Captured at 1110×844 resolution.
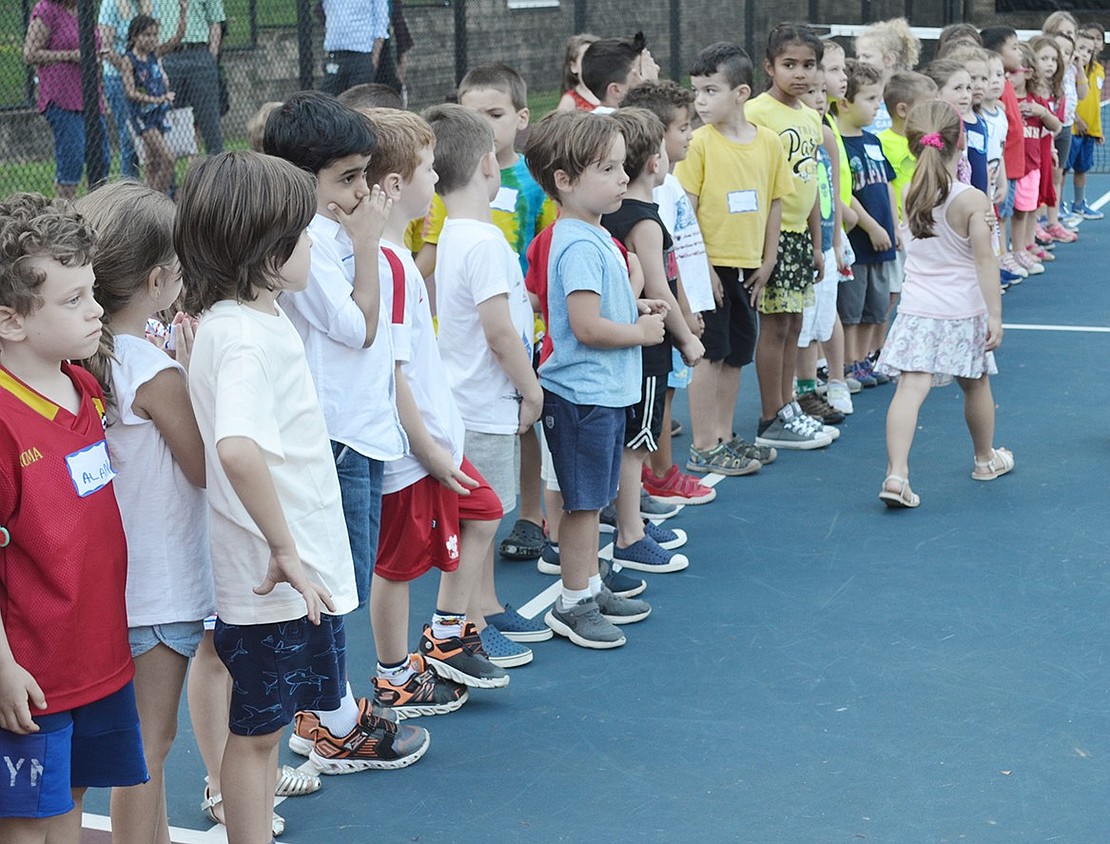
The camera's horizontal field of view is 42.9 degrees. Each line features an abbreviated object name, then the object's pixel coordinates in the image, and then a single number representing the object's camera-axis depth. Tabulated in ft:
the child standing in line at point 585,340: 13.78
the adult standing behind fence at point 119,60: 21.95
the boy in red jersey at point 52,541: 7.77
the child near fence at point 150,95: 22.61
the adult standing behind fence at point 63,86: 21.52
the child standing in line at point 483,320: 13.30
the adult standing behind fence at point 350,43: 24.32
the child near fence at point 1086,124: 40.78
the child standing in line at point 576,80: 21.44
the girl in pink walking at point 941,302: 17.83
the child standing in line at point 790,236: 20.20
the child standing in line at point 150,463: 8.77
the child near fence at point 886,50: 27.40
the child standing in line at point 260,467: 8.46
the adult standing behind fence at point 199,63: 24.25
